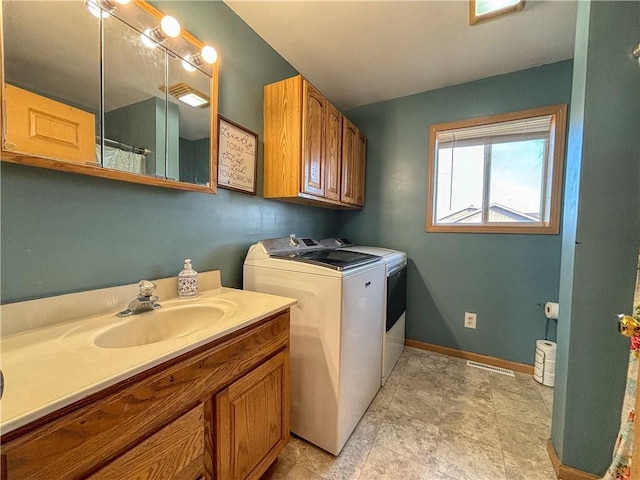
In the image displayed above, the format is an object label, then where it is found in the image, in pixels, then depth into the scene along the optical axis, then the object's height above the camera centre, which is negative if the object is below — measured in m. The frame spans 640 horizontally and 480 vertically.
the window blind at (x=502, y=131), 2.04 +0.88
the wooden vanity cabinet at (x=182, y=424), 0.49 -0.51
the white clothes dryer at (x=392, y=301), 1.88 -0.57
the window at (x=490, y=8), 1.42 +1.30
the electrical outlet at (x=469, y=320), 2.26 -0.77
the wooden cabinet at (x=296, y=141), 1.63 +0.59
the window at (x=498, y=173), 1.99 +0.53
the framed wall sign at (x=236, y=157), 1.45 +0.43
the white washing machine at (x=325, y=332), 1.28 -0.55
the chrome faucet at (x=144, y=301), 0.97 -0.30
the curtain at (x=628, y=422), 0.81 -0.64
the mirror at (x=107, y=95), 0.78 +0.49
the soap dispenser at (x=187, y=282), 1.19 -0.26
